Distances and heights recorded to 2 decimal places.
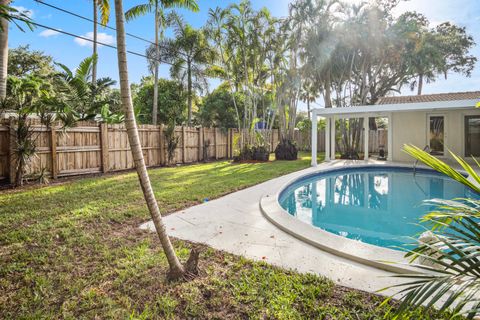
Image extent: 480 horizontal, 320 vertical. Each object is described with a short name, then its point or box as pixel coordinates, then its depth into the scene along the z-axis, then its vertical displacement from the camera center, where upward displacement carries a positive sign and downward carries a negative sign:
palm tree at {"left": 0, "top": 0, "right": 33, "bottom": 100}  7.91 +2.72
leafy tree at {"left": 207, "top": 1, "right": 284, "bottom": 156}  13.84 +5.10
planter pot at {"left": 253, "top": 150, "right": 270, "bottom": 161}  15.19 -0.49
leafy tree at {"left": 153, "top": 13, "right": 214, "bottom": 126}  16.72 +5.87
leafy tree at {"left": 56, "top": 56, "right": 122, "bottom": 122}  10.66 +2.15
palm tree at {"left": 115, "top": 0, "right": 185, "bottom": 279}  2.50 +0.28
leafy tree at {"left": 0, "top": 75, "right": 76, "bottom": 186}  7.55 +1.09
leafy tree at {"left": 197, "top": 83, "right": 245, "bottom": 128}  20.14 +2.82
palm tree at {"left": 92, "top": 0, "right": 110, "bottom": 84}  14.45 +6.17
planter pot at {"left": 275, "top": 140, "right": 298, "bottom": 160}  16.14 -0.31
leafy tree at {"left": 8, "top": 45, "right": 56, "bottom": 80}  18.82 +6.18
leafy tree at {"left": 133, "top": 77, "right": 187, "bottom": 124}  19.95 +3.40
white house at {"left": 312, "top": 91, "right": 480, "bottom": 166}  13.72 +0.89
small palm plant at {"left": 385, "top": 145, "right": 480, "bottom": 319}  1.24 -0.53
